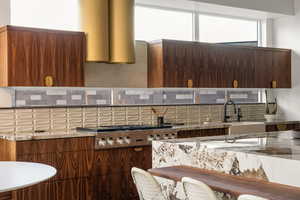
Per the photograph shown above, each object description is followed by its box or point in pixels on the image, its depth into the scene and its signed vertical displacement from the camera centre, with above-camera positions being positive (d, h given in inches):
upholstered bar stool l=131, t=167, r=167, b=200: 122.6 -25.3
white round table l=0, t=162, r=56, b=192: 104.9 -20.8
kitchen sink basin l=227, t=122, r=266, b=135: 214.7 -17.1
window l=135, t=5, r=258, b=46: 266.1 +46.0
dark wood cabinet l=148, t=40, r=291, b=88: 247.9 +18.9
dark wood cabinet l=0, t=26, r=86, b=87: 193.9 +18.9
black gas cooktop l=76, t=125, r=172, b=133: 206.5 -15.6
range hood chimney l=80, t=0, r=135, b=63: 218.2 +34.6
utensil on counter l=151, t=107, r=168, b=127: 250.5 -11.6
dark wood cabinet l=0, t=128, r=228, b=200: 183.0 -32.5
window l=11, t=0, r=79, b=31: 217.2 +43.4
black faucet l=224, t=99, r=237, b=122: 285.9 -6.5
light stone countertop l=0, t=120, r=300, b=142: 181.4 -16.4
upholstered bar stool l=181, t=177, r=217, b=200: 103.0 -22.9
